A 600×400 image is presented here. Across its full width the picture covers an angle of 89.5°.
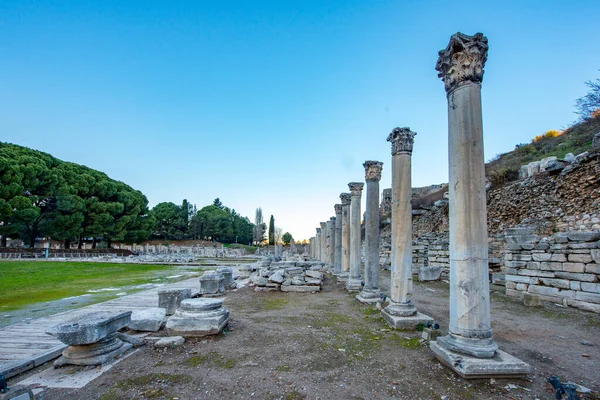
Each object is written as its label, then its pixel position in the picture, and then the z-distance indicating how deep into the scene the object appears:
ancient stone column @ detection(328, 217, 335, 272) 17.69
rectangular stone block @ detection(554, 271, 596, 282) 7.24
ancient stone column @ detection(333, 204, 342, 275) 15.02
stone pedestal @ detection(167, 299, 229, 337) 5.47
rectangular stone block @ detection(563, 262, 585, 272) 7.44
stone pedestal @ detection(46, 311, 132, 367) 4.18
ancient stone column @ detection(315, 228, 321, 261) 26.14
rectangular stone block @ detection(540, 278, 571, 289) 7.83
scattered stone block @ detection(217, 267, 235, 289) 11.12
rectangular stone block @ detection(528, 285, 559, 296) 8.16
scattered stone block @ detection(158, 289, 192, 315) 7.22
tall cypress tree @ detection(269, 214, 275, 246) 75.04
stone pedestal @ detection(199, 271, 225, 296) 9.99
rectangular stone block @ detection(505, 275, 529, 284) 9.06
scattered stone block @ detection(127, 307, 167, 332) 5.72
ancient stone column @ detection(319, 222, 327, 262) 21.84
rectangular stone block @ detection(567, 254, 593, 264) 7.29
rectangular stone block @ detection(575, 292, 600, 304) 7.10
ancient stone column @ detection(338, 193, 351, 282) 13.13
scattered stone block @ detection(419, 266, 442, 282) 13.44
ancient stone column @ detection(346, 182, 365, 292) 10.80
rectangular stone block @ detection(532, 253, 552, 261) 8.33
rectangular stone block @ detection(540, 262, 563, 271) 8.03
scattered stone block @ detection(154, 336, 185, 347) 4.94
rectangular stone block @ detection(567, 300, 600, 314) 7.09
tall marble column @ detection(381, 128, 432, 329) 6.14
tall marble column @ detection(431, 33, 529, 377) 3.83
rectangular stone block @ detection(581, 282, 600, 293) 7.11
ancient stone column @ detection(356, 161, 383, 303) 8.78
